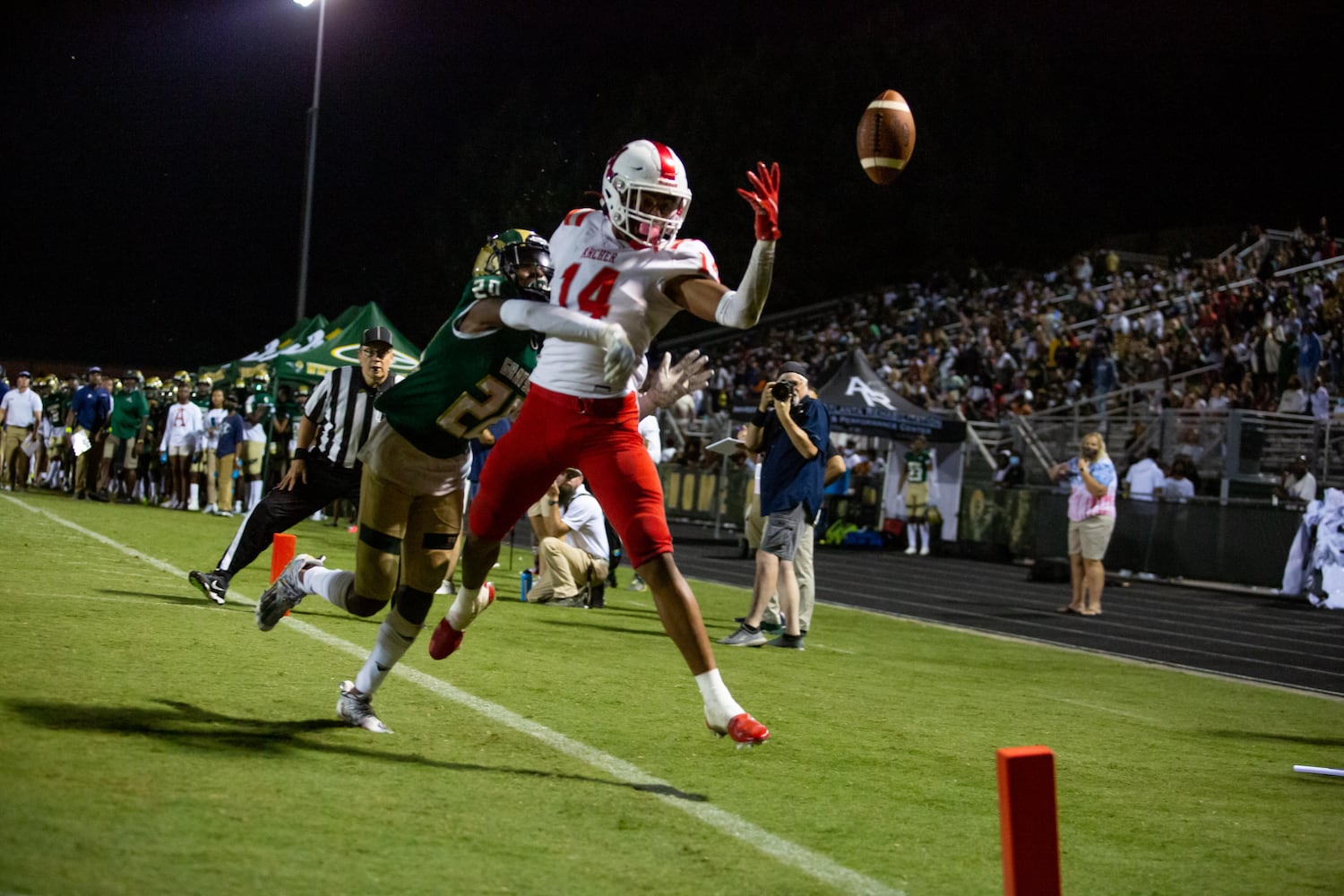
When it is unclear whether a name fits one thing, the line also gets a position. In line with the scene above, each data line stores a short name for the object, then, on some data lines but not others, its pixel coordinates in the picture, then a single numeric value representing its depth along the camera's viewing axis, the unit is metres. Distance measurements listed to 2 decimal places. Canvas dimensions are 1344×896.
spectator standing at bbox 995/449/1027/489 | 23.25
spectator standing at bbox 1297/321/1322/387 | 21.94
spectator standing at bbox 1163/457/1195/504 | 19.95
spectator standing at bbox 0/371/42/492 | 21.39
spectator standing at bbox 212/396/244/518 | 20.19
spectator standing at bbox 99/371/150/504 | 21.89
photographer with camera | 9.52
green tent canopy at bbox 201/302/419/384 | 21.84
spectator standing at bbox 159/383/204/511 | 21.20
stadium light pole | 27.41
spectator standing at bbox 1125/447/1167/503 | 20.16
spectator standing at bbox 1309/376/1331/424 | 20.86
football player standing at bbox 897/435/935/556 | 23.89
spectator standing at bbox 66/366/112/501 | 21.92
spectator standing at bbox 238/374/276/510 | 20.47
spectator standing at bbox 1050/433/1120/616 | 13.95
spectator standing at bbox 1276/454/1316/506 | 18.25
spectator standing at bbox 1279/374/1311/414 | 21.06
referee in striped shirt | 8.46
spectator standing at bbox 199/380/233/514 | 20.88
